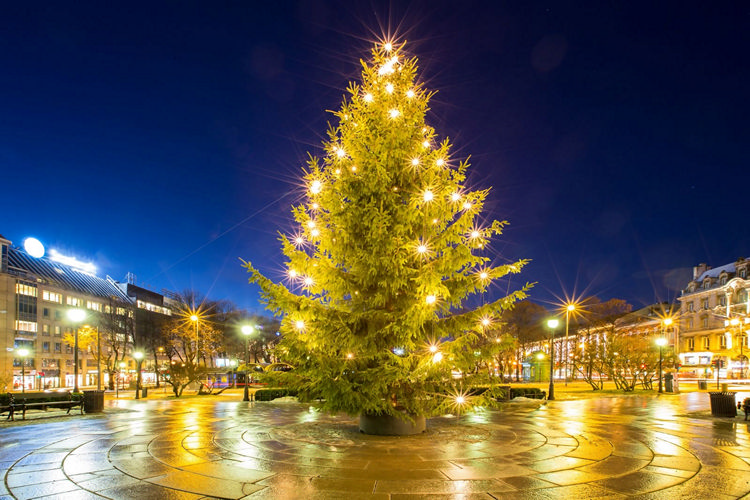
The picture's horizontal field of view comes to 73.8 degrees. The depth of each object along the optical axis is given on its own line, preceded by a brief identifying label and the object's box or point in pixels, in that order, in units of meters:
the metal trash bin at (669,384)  36.50
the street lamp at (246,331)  28.98
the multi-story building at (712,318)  73.75
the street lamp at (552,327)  28.80
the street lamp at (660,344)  36.02
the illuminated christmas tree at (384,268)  13.19
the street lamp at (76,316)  30.50
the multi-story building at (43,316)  73.88
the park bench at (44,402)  19.72
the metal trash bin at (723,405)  19.58
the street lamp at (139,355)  41.89
